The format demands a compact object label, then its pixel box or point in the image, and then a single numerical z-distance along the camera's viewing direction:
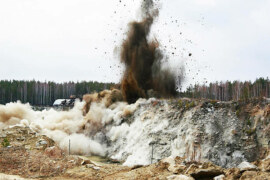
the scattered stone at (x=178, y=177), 13.34
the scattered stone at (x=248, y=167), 12.98
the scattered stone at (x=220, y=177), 12.94
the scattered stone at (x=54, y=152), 22.56
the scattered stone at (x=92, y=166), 18.85
